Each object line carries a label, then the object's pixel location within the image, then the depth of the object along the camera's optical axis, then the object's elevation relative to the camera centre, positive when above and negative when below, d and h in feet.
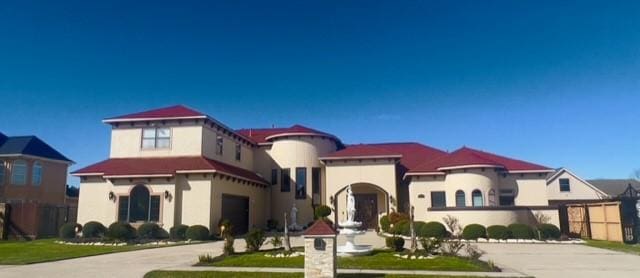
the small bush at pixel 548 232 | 68.08 -4.89
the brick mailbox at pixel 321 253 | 32.71 -3.94
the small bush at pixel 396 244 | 49.06 -4.83
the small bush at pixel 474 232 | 69.10 -4.91
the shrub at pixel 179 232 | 70.90 -4.88
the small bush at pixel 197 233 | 69.87 -4.97
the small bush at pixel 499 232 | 68.44 -4.89
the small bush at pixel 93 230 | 70.90 -4.51
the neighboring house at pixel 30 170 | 97.55 +7.84
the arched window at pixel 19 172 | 98.02 +7.15
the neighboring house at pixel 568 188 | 127.85 +4.00
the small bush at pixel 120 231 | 67.97 -4.61
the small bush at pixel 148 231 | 71.00 -4.68
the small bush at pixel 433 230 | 71.16 -4.74
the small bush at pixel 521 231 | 67.77 -4.71
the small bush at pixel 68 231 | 71.56 -4.69
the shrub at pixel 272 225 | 98.63 -5.23
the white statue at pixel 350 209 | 55.36 -0.92
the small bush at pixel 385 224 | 84.50 -4.38
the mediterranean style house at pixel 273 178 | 74.54 +4.76
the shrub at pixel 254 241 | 50.03 -4.51
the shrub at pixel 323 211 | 91.04 -1.90
